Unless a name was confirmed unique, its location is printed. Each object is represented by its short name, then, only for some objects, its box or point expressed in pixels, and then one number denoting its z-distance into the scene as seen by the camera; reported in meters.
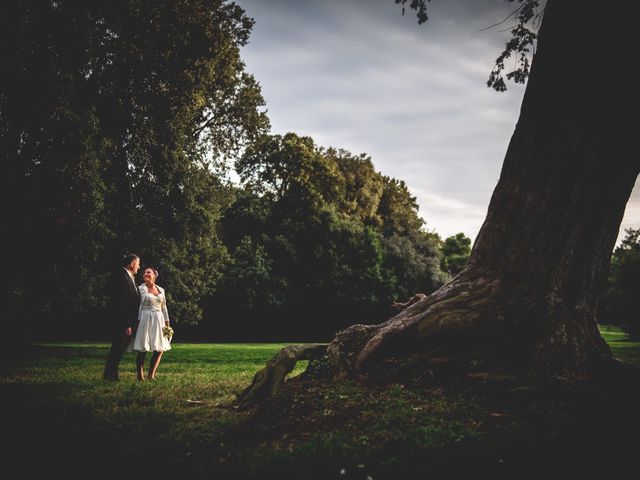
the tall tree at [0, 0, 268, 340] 13.23
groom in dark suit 8.97
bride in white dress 9.28
